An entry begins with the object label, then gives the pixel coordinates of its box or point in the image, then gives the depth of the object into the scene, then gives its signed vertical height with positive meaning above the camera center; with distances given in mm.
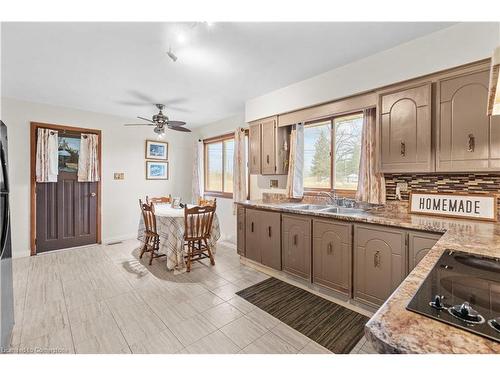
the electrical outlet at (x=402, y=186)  2385 -2
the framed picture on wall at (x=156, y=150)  5035 +773
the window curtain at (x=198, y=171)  5375 +328
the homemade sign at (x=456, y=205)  1890 -165
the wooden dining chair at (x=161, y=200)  4386 -275
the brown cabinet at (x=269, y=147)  3346 +558
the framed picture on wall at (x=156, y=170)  5055 +336
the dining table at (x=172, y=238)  3121 -693
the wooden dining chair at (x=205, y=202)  3901 -274
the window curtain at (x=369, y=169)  2484 +182
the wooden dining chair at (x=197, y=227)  3115 -572
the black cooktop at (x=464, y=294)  625 -354
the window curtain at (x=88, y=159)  4210 +482
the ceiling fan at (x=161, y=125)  3672 +948
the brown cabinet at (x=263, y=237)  2922 -674
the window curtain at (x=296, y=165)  3266 +288
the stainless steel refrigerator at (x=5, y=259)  1515 -508
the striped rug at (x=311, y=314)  1859 -1186
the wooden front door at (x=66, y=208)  3908 -388
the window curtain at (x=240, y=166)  4129 +342
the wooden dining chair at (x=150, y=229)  3300 -635
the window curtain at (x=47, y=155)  3791 +489
